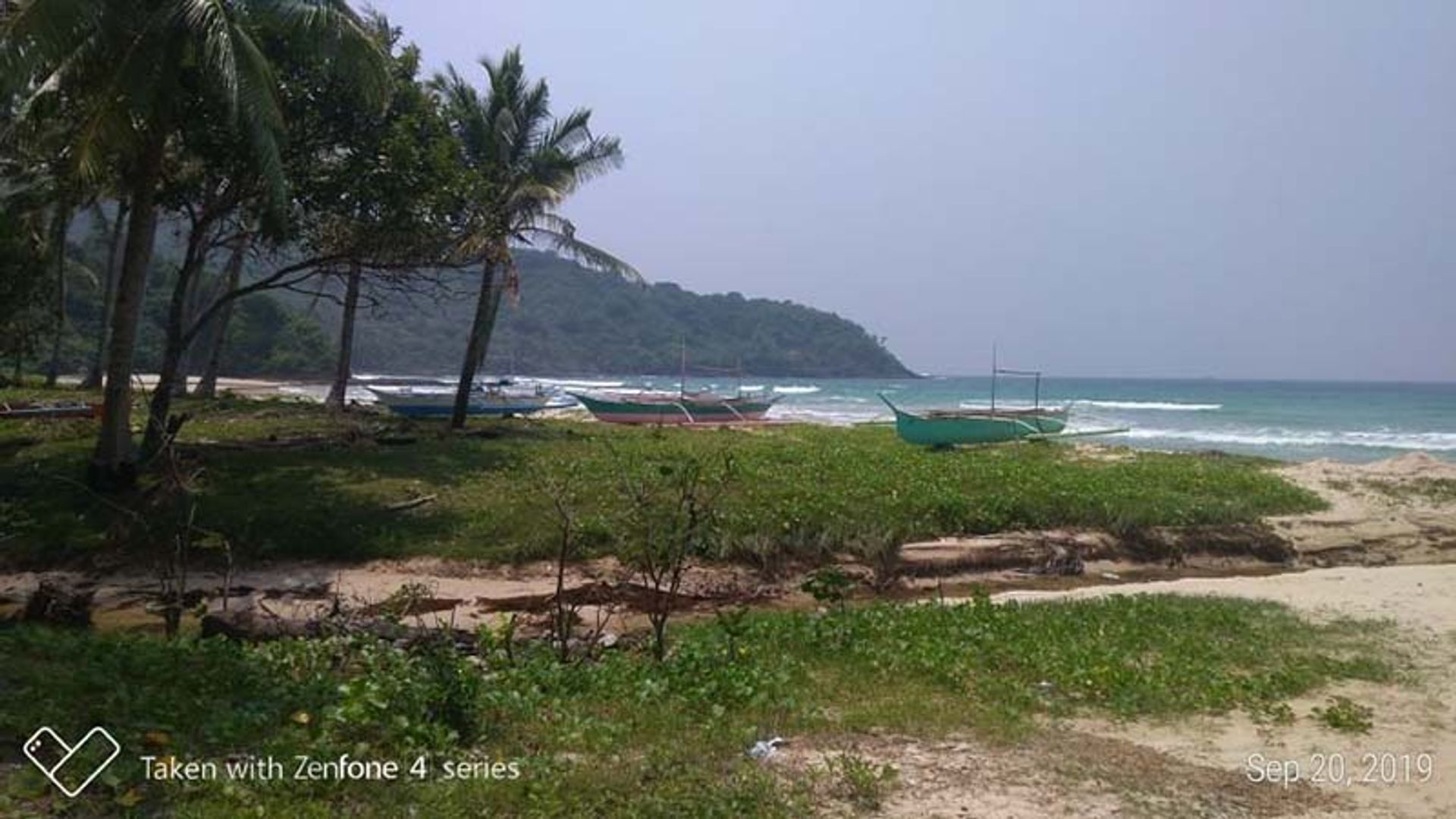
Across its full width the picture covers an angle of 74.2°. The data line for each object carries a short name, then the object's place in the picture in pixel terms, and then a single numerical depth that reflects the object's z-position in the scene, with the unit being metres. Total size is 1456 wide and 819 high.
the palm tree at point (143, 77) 10.82
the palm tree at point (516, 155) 21.47
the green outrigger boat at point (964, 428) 21.97
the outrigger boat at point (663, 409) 31.66
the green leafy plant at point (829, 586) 8.38
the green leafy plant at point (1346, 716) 5.86
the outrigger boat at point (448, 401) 27.70
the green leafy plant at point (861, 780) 4.58
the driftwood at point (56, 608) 8.56
